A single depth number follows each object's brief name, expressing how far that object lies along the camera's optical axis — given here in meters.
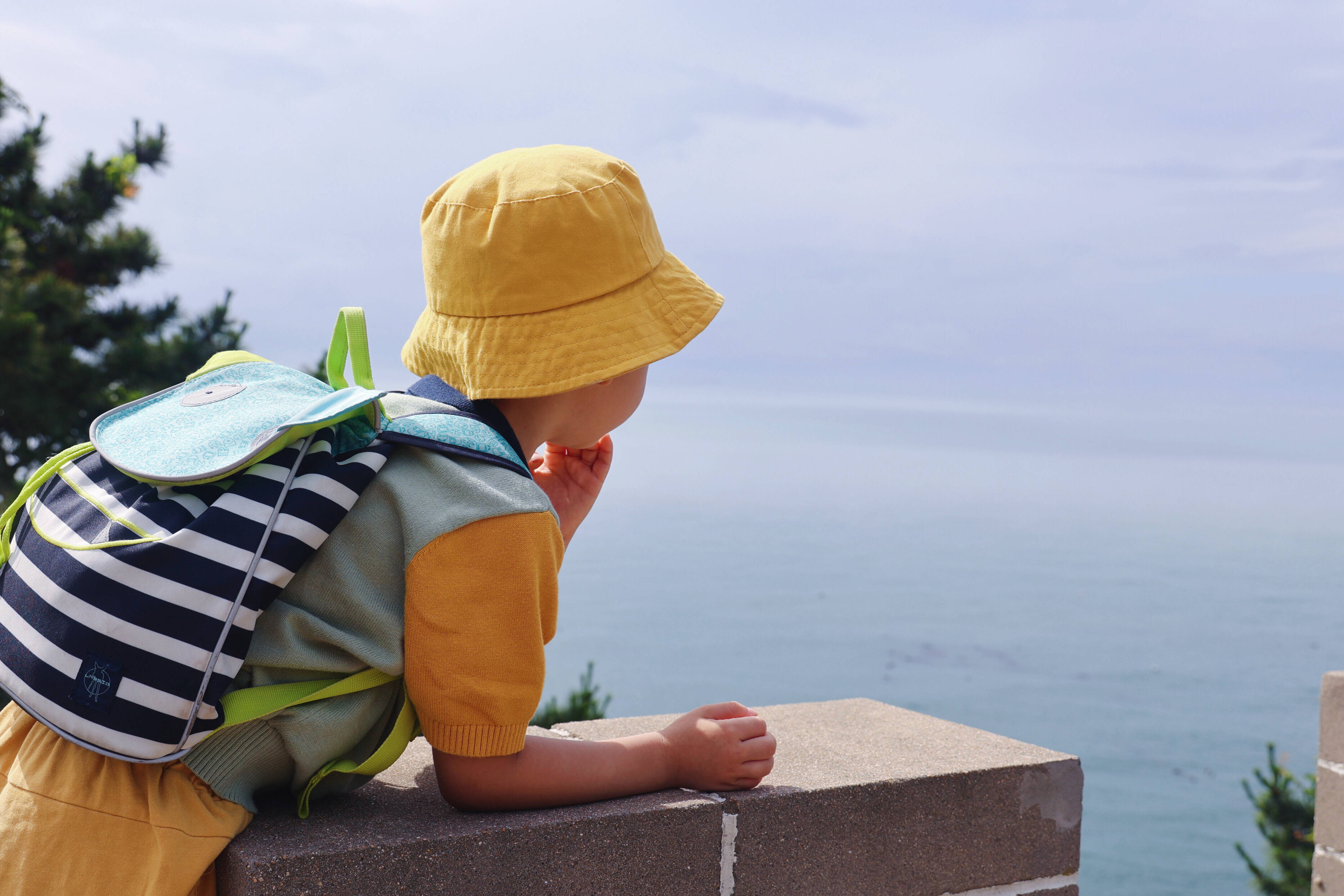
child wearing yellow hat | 0.98
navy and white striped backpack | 0.92
